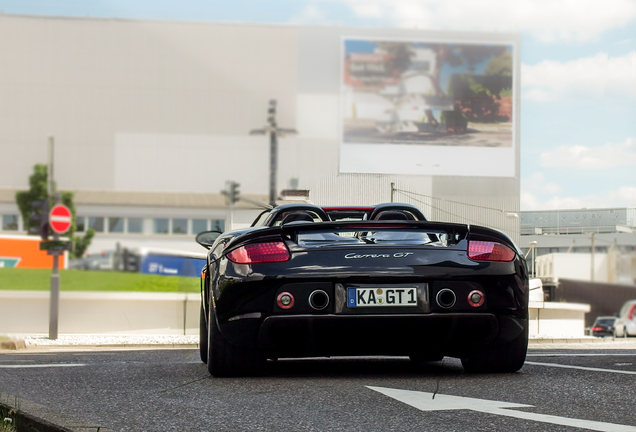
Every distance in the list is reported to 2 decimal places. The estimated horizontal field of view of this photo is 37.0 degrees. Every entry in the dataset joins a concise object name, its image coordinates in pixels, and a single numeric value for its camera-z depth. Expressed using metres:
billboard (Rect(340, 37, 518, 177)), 83.06
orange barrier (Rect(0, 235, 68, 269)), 41.75
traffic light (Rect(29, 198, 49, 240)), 17.03
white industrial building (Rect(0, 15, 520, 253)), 80.69
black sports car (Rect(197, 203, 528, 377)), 4.64
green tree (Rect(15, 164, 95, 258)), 61.38
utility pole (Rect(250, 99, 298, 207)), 80.89
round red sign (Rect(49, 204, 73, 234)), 17.11
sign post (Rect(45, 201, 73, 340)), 16.70
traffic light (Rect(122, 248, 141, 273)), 52.72
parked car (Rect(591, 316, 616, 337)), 38.19
